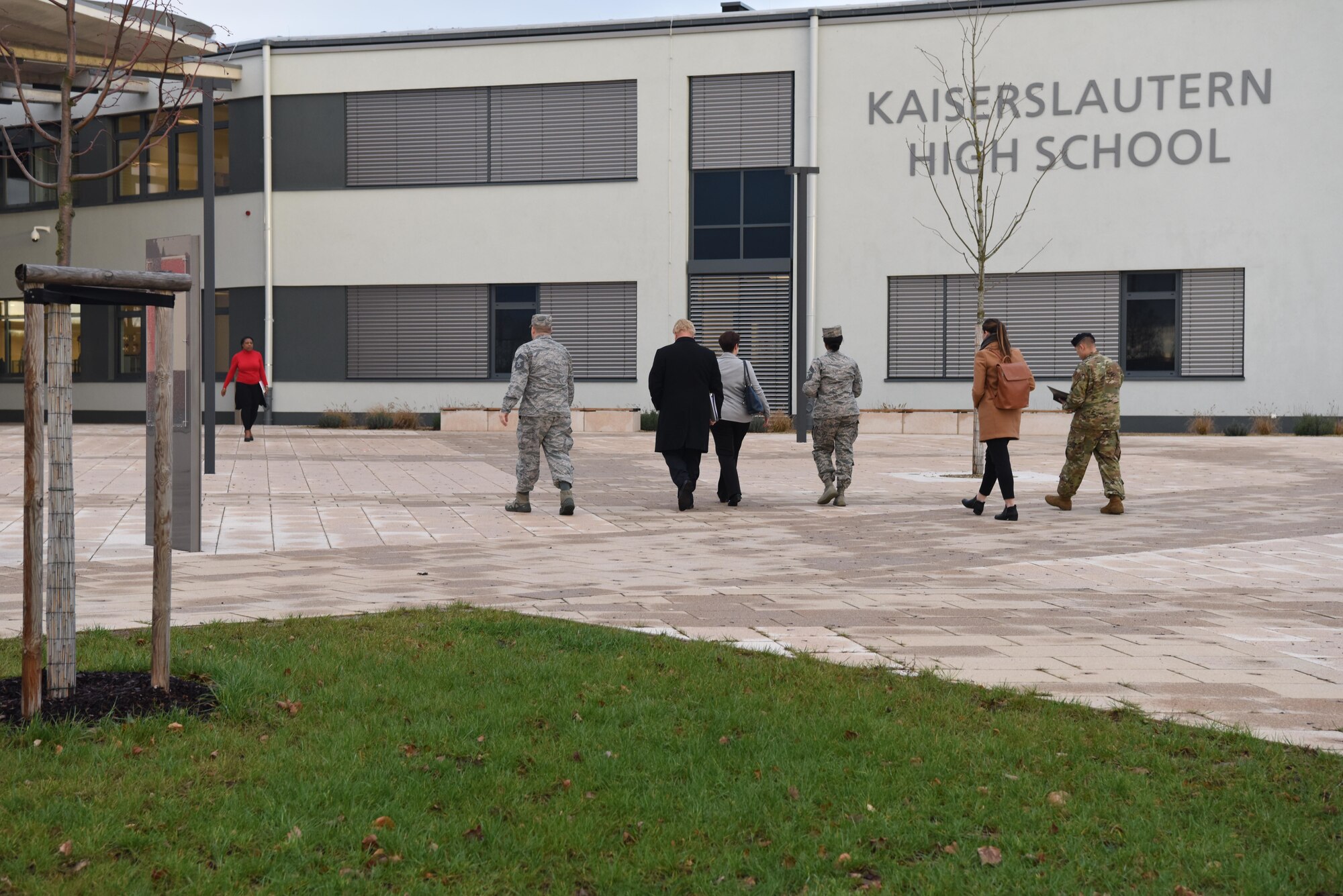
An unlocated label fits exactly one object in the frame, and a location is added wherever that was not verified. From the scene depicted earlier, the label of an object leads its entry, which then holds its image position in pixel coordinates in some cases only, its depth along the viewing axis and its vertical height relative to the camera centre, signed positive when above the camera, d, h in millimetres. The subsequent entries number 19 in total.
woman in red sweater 23969 -112
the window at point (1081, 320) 27422 +1231
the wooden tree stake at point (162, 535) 5078 -575
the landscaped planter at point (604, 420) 27609 -813
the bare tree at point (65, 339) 4926 +124
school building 27094 +3632
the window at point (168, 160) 31359 +4846
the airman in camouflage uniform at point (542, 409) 13000 -286
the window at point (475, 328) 29750 +1060
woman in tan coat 12727 -234
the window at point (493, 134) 29609 +5177
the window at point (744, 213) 29219 +3443
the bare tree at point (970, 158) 27766 +4451
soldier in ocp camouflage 13094 -275
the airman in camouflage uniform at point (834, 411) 13844 -305
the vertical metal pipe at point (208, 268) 16172 +1288
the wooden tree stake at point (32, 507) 4723 -444
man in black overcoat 13641 -181
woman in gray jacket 13984 -422
